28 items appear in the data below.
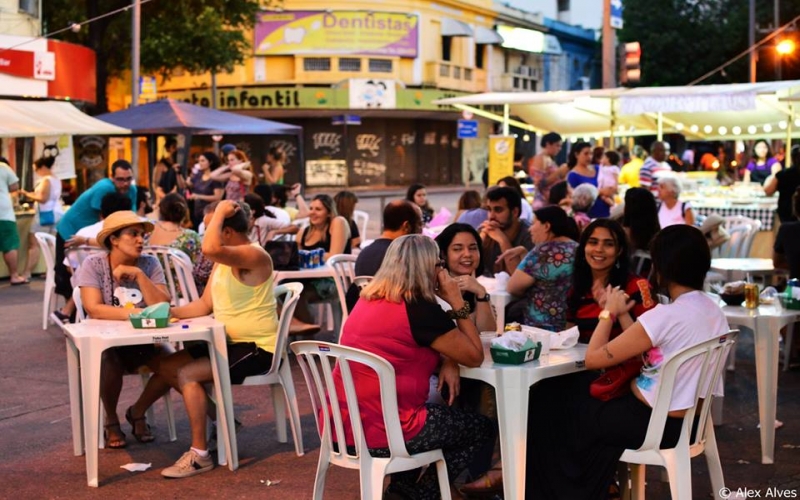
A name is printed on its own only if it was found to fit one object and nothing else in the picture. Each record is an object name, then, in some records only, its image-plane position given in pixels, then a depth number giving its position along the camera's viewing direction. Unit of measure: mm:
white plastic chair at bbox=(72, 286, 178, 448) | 6824
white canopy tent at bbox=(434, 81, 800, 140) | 15086
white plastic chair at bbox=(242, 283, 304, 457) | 6469
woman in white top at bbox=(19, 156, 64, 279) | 15867
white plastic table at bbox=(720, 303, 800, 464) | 6305
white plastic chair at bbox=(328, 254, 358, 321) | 8555
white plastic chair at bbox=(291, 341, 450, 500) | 4801
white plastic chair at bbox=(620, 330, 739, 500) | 4781
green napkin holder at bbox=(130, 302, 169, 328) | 6117
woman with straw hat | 6621
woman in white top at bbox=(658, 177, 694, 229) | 11039
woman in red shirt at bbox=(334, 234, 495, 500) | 4945
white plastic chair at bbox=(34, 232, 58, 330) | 10859
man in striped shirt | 15031
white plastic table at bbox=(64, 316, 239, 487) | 5953
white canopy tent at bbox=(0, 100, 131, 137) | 17359
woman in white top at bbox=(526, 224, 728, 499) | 4871
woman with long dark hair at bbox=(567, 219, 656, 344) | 5938
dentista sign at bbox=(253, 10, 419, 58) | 42562
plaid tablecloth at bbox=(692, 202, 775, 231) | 15336
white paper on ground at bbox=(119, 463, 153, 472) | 6282
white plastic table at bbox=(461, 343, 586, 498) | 5008
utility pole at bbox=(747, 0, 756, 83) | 34906
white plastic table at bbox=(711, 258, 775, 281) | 9188
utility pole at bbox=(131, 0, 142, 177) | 23819
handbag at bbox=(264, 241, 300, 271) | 9062
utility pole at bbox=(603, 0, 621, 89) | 19672
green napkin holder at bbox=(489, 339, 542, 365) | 5098
